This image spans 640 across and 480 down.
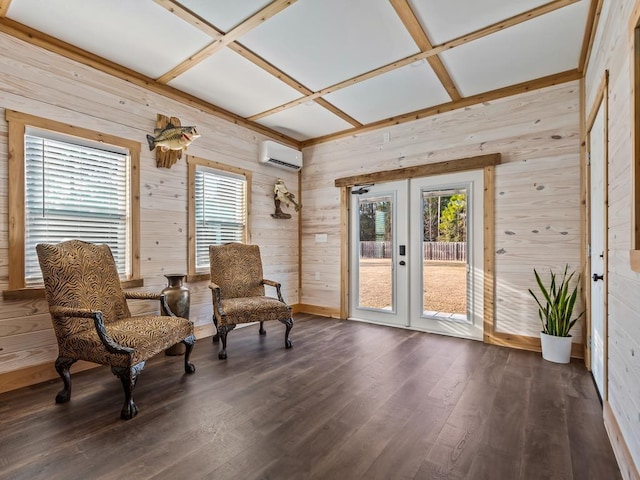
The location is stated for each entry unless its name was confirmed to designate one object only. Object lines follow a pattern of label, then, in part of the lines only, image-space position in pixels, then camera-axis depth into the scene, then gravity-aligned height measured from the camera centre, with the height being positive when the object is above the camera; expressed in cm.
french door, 377 -17
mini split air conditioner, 448 +118
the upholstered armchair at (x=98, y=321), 211 -62
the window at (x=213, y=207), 376 +39
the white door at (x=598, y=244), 222 -2
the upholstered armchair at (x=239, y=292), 326 -60
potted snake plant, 296 -72
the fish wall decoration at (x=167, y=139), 330 +100
